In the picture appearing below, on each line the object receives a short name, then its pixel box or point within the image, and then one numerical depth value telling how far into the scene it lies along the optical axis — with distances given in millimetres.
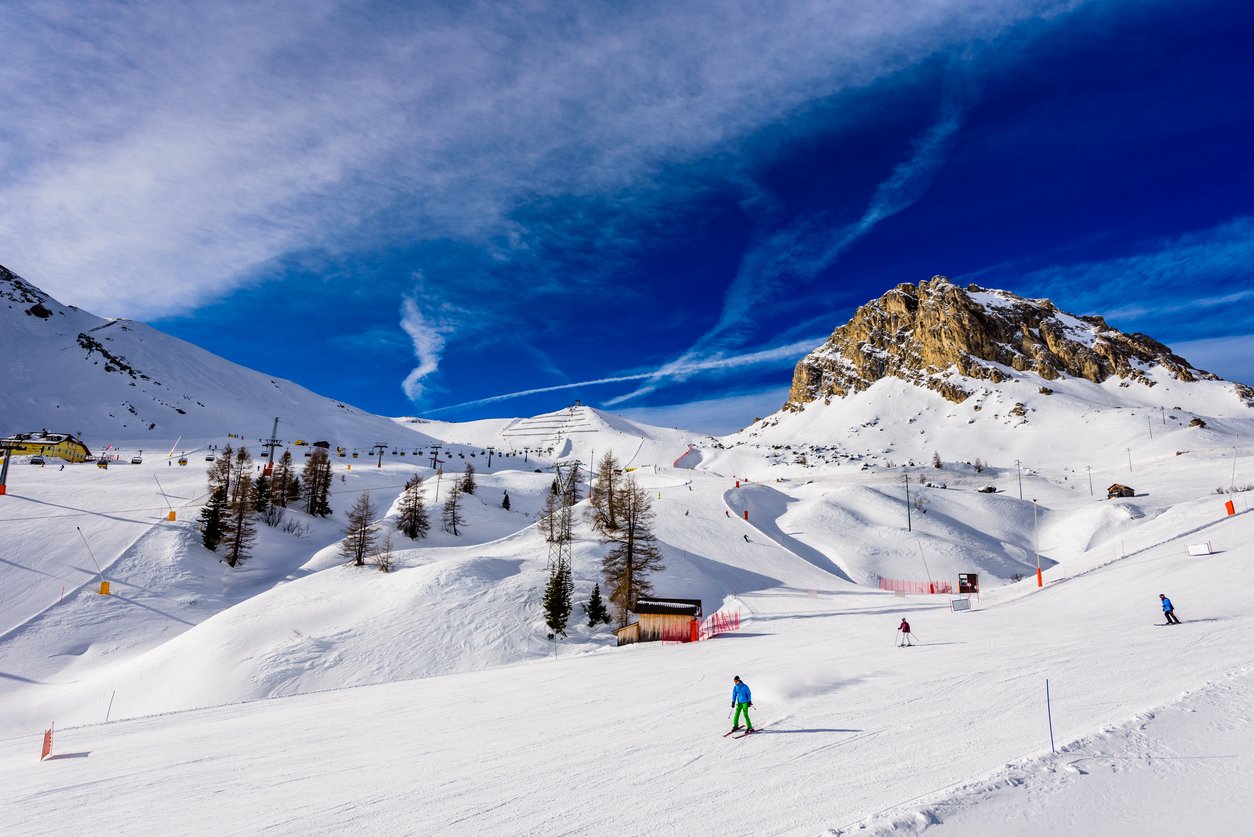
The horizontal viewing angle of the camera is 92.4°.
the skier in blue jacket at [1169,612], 22359
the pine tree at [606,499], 58438
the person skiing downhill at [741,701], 13695
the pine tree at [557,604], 38438
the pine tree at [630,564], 42094
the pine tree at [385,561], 49334
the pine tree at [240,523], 57156
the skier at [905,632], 24648
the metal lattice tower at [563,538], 47156
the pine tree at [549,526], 55731
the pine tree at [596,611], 40344
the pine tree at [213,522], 57344
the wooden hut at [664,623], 35125
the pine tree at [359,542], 52438
